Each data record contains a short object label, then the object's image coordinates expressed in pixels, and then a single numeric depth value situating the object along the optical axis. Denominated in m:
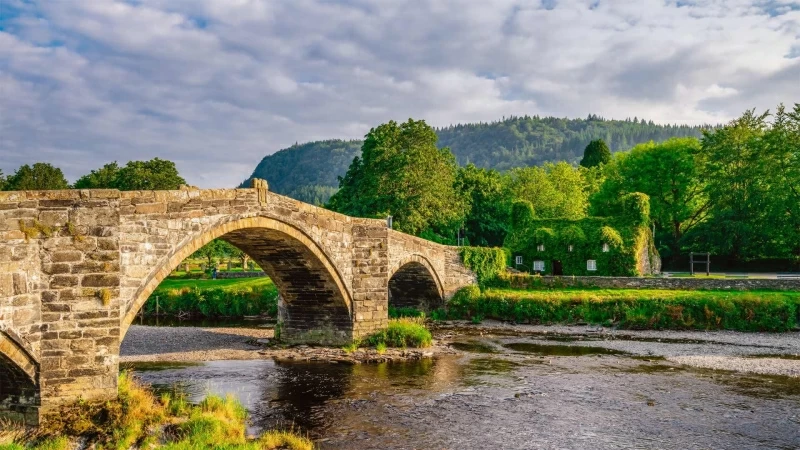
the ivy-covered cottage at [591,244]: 37.62
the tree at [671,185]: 48.12
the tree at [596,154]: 77.00
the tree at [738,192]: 41.38
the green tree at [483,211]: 51.69
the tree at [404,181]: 41.47
